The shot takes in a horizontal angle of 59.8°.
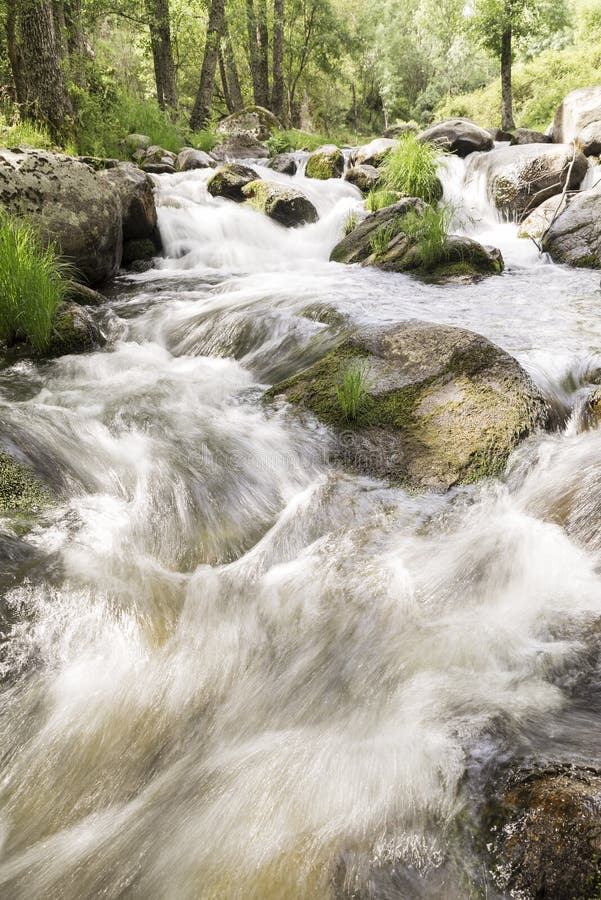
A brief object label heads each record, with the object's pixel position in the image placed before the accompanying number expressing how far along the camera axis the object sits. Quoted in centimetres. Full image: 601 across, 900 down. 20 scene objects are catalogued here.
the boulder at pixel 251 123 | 1679
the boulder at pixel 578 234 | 738
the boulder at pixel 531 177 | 1036
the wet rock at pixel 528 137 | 1458
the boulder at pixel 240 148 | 1459
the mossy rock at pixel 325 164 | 1295
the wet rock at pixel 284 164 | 1325
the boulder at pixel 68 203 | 562
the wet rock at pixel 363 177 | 1170
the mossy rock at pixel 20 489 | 254
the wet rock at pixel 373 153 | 1330
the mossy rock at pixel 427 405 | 308
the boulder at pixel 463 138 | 1357
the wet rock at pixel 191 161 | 1193
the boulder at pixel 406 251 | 709
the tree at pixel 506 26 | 1630
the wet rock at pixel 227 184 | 1000
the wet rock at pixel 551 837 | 105
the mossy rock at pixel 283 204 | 963
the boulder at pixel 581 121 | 1195
